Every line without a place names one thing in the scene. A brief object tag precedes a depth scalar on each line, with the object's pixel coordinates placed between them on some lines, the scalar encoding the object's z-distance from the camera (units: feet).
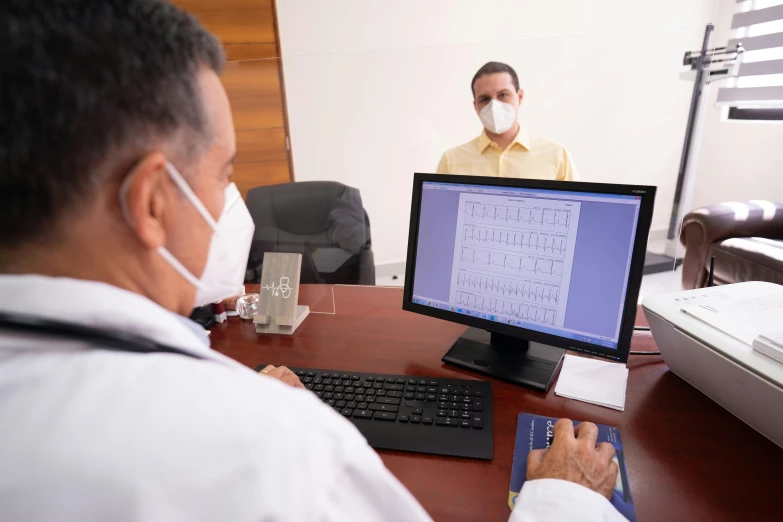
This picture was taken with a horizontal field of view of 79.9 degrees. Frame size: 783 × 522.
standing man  6.64
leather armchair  8.01
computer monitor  2.84
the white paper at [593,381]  2.93
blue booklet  2.17
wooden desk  2.19
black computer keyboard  2.58
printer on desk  2.43
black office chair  5.77
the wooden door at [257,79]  6.61
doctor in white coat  1.14
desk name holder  3.96
